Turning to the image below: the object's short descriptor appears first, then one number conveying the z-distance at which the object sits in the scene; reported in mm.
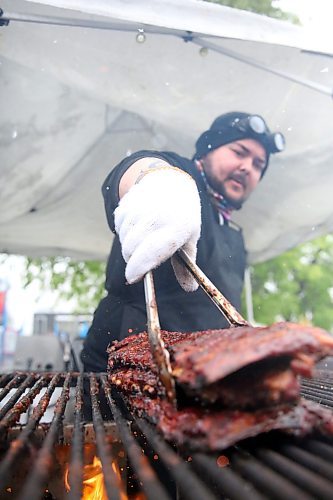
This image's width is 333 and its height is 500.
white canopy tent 2760
